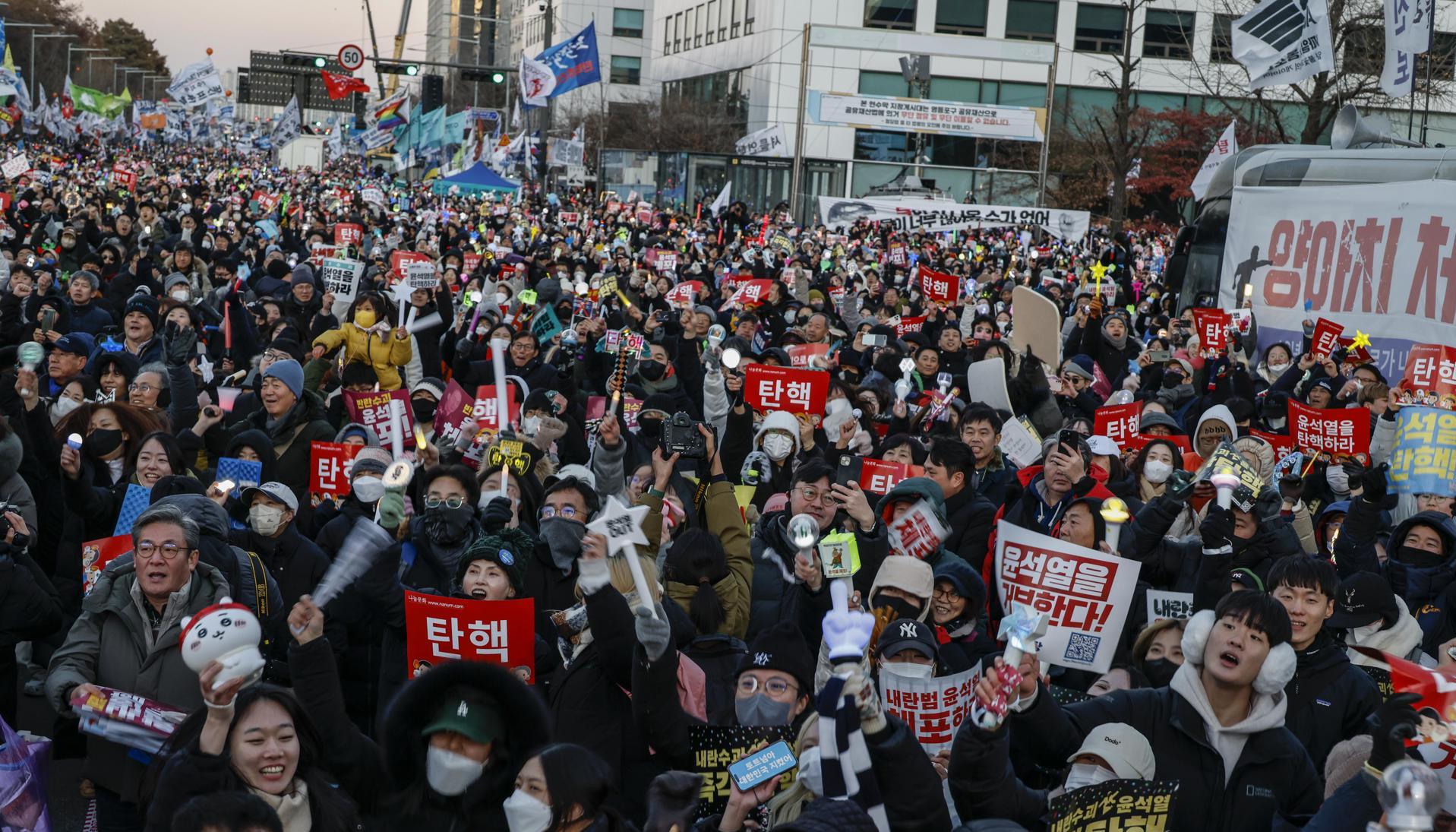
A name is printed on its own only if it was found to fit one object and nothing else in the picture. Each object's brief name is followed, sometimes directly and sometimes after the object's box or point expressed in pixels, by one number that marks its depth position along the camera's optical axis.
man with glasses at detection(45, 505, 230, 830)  4.59
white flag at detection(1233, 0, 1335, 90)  17.34
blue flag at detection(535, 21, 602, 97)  33.98
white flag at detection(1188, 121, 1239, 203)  21.73
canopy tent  39.50
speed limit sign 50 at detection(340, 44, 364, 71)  32.66
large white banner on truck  14.07
